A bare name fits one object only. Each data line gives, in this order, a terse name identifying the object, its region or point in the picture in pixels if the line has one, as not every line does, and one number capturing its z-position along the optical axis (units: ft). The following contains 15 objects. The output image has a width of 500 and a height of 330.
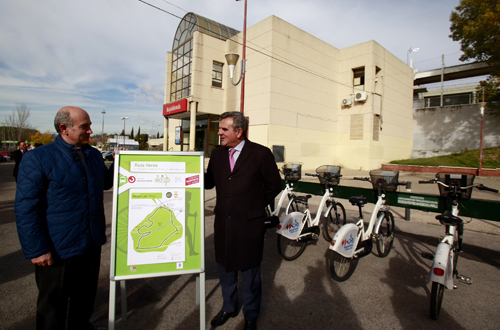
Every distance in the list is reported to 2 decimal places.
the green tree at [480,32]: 54.27
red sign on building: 63.23
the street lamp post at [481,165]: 52.14
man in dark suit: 8.04
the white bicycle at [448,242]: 8.77
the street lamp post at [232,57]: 43.14
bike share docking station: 11.95
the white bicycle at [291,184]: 16.51
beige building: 57.06
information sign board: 7.41
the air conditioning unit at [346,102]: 68.13
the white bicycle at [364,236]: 11.07
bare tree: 149.48
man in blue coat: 6.15
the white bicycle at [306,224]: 13.10
